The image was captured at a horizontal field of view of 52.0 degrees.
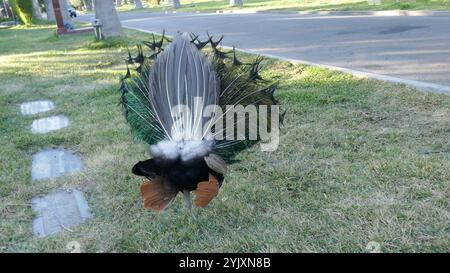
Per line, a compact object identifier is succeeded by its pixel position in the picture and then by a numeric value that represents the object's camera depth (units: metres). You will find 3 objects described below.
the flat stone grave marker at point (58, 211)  3.14
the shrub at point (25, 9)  28.69
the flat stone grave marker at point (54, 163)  4.06
